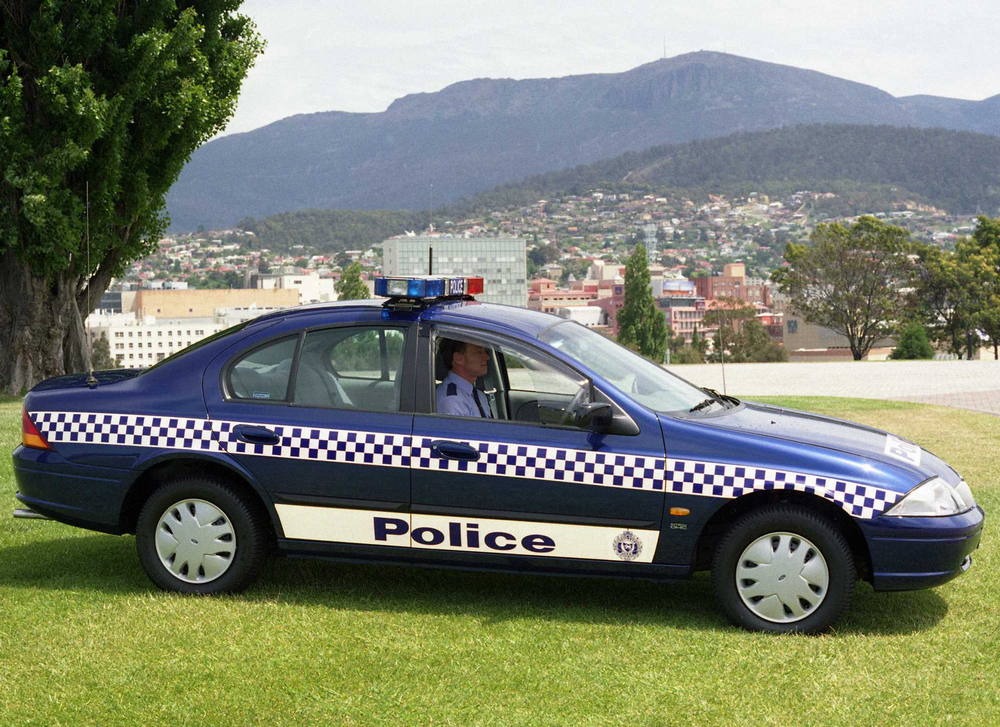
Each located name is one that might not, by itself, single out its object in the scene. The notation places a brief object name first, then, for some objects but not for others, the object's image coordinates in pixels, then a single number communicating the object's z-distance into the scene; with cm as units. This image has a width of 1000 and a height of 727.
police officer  506
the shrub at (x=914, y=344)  3822
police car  466
